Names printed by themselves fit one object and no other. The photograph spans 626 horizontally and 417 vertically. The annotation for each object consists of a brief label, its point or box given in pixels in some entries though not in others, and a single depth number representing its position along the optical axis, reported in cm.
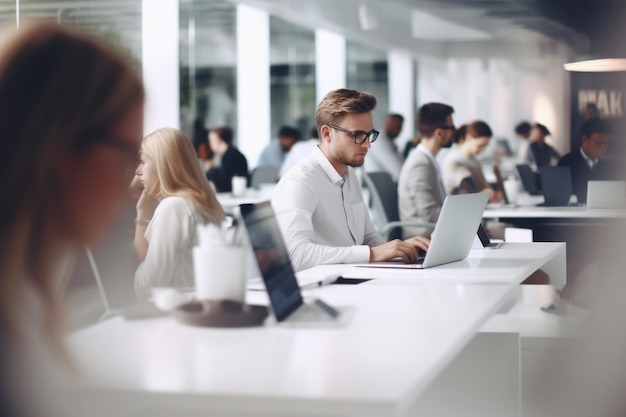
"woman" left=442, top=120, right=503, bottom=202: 676
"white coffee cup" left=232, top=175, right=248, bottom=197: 753
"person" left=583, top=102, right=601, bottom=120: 1305
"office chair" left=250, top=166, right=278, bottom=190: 890
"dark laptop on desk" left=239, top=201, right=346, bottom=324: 189
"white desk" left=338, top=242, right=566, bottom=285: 270
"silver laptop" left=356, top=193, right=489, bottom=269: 286
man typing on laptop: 349
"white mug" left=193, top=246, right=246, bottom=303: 191
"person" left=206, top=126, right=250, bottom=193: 838
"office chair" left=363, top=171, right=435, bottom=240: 542
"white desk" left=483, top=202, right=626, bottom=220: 547
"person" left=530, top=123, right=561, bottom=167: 1093
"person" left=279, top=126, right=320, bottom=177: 1029
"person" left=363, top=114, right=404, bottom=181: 1064
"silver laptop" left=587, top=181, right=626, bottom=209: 577
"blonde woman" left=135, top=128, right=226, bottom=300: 317
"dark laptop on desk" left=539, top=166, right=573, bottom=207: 620
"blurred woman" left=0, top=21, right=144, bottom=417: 113
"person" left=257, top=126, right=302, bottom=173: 1130
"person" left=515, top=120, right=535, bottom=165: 1398
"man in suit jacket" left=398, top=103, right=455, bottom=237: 543
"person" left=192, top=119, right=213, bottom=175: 941
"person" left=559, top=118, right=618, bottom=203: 673
